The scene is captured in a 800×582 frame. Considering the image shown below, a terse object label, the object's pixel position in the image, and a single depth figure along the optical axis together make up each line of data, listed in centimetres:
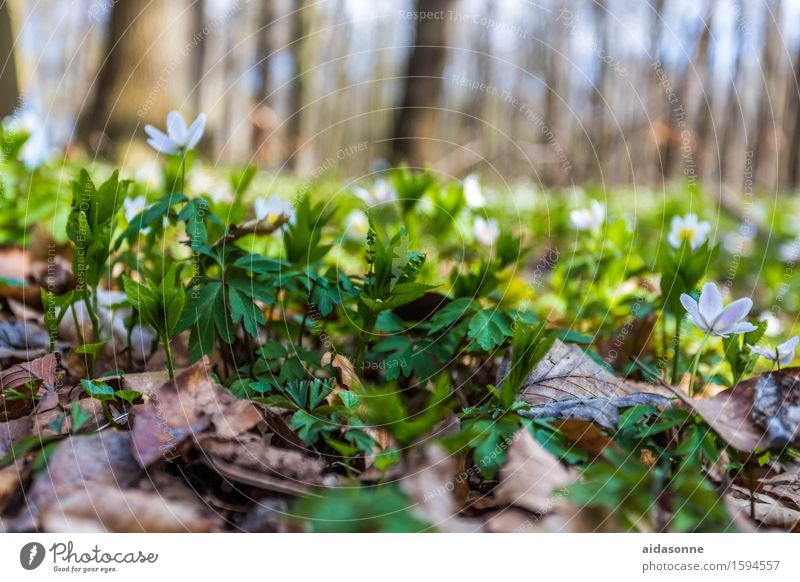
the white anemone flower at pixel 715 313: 26
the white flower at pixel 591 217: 48
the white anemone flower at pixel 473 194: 49
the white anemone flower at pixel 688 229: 43
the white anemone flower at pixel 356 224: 61
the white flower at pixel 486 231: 50
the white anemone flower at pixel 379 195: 51
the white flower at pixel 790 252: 71
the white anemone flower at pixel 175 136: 33
